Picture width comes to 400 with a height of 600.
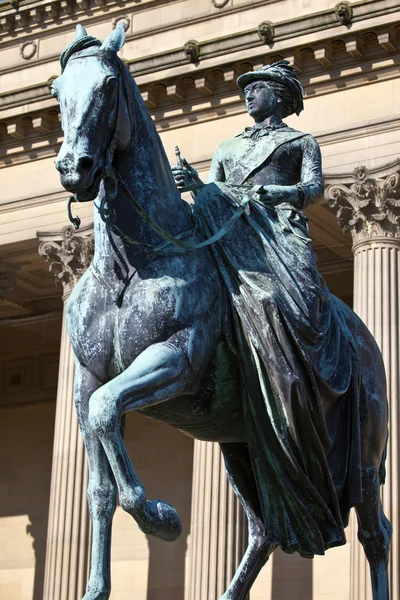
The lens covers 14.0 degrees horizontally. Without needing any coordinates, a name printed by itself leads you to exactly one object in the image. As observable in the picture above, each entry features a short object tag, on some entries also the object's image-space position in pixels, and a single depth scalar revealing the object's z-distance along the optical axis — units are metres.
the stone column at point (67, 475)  32.84
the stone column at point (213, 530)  30.81
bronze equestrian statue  9.46
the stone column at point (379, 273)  28.88
